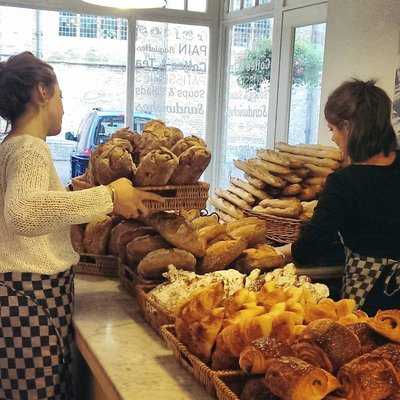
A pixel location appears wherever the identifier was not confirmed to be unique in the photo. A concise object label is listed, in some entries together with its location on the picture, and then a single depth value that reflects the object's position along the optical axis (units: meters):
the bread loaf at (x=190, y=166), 2.12
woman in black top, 2.23
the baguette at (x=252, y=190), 2.90
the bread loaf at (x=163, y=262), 1.89
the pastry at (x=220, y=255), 1.96
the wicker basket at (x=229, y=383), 1.20
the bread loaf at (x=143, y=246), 1.98
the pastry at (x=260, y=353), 1.14
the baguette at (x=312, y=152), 2.90
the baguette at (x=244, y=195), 2.92
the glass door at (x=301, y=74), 4.97
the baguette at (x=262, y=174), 2.86
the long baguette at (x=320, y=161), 2.88
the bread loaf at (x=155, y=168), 2.04
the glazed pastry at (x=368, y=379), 1.01
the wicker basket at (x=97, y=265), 2.29
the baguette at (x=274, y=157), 2.89
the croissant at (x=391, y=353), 1.08
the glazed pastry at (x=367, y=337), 1.18
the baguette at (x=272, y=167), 2.87
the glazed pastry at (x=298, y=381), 1.01
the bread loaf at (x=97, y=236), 2.26
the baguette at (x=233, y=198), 2.91
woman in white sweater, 1.73
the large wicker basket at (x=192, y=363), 1.27
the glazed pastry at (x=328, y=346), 1.11
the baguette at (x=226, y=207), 2.90
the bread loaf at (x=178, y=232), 1.93
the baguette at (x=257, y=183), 2.93
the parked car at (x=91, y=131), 6.21
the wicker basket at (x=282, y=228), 2.62
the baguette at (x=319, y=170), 2.88
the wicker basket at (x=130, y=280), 1.93
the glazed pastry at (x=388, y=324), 1.19
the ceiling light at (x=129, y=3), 2.53
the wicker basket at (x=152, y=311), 1.64
